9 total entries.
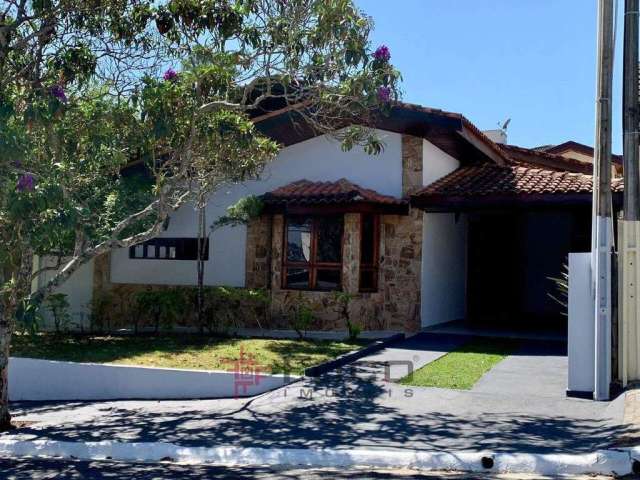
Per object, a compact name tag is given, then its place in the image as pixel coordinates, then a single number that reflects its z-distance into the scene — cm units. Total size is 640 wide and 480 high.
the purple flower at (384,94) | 958
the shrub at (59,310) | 1456
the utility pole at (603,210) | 852
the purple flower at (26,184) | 738
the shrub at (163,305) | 1416
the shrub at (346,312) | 1270
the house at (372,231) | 1366
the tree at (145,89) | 851
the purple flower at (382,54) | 934
